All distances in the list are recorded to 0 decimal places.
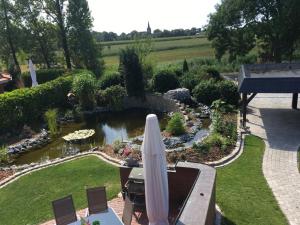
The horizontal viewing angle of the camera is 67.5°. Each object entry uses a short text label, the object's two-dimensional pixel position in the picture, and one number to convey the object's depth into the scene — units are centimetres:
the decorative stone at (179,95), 1612
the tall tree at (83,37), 2396
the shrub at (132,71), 1679
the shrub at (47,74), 2254
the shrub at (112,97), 1700
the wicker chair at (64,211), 550
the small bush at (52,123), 1347
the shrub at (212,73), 1813
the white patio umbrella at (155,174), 468
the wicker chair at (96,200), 584
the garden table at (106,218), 537
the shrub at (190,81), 1741
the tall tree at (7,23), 2413
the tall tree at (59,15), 2387
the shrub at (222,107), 1327
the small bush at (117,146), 1016
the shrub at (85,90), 1637
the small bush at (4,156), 1066
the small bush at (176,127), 1134
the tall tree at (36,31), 2500
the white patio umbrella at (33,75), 1614
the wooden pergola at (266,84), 1096
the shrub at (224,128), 1040
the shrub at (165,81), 1747
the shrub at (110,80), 1811
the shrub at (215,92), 1488
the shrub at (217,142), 957
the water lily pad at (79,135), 1266
